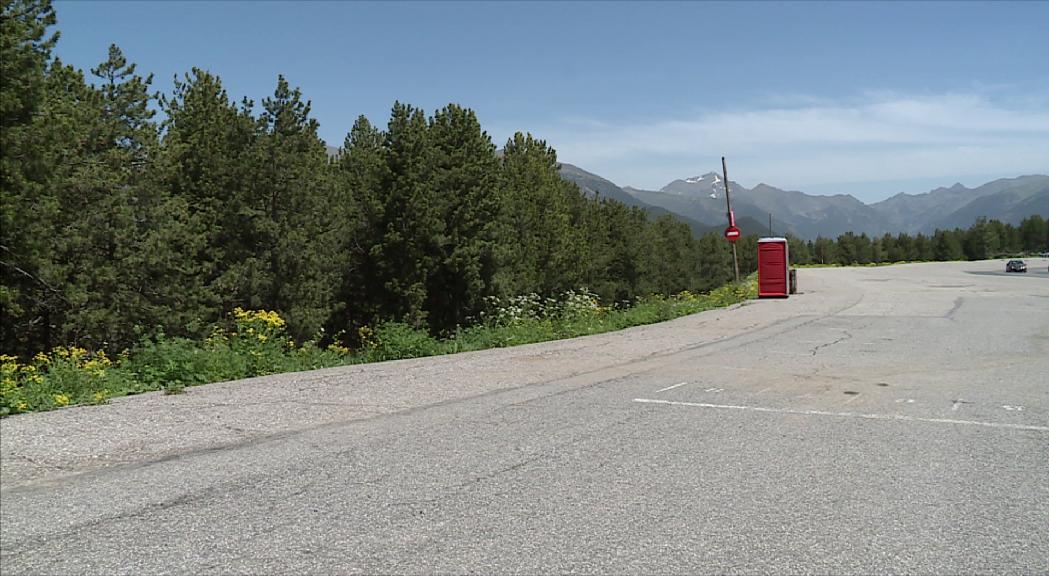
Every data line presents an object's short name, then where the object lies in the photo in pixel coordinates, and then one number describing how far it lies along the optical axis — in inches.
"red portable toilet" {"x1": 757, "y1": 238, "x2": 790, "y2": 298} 1050.7
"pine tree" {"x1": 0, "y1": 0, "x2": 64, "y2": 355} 622.2
